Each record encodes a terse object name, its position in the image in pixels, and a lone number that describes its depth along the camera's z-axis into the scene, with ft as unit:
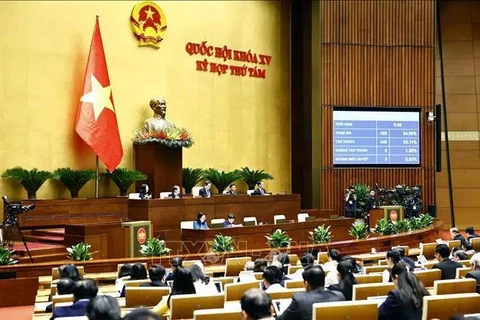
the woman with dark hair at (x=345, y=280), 18.61
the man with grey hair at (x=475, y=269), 19.76
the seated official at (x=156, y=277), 19.28
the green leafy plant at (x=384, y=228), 47.98
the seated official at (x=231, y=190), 49.83
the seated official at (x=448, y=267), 23.47
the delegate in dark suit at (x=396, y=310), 14.70
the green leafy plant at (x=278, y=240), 40.06
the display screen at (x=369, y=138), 59.52
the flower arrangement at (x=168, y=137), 48.83
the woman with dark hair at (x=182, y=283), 17.13
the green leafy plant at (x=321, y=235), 42.75
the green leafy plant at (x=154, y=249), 35.19
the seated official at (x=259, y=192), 51.36
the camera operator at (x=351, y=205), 56.29
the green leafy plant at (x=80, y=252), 34.50
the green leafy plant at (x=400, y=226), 48.87
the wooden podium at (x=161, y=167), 49.16
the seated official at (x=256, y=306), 11.23
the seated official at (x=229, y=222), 42.05
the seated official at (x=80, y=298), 15.05
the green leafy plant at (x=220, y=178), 53.62
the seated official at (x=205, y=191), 47.57
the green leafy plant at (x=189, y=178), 52.42
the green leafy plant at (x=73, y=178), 45.96
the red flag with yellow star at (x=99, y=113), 46.65
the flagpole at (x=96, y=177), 47.13
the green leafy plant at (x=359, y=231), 45.29
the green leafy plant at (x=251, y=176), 55.11
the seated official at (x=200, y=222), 40.88
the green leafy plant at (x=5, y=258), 31.41
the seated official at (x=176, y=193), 45.62
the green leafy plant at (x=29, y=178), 43.98
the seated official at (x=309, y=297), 14.20
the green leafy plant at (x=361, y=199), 56.65
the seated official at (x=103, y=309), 10.69
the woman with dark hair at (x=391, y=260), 21.83
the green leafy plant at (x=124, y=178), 47.75
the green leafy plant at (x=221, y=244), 37.01
